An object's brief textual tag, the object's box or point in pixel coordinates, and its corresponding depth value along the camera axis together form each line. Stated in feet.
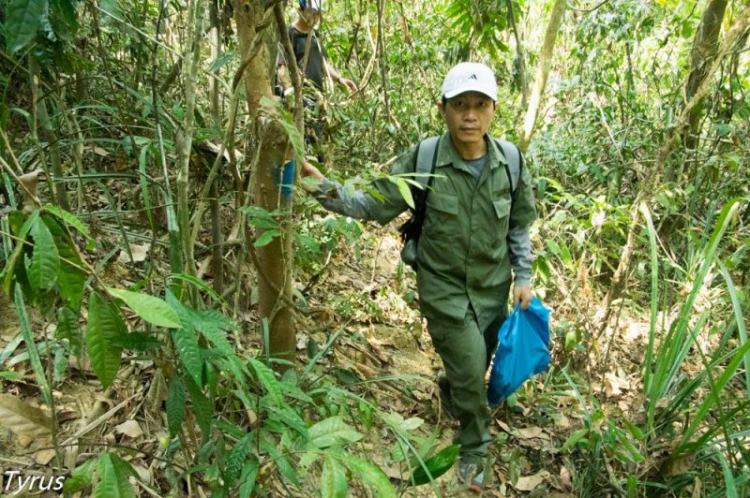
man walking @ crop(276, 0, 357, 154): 7.05
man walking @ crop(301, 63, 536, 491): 7.79
